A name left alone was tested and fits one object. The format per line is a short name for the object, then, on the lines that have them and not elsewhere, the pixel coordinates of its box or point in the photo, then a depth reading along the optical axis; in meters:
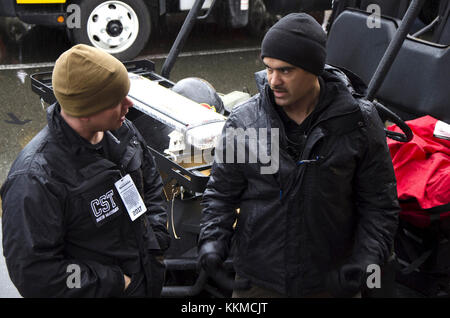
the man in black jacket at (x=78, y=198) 1.85
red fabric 2.96
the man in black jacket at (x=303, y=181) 2.04
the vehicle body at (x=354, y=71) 3.03
